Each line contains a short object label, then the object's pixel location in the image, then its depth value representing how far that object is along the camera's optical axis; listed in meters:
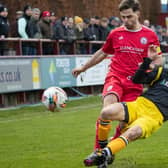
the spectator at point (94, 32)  24.22
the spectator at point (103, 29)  24.61
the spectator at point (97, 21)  24.31
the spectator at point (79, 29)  23.31
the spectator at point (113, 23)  25.65
